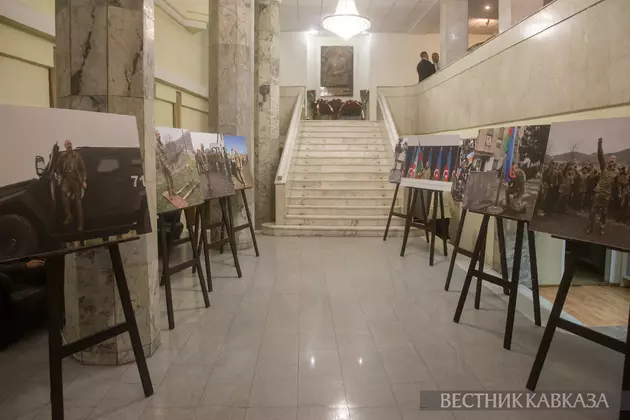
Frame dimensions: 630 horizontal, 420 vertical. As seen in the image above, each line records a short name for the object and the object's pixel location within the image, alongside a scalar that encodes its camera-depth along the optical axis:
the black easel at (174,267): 4.38
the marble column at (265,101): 11.13
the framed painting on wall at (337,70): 19.50
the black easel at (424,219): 7.50
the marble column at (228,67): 7.59
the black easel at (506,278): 3.92
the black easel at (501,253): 4.62
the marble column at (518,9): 9.58
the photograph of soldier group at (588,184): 2.86
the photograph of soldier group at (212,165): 5.61
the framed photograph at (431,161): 6.90
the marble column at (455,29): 14.20
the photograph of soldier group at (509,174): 4.02
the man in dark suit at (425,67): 14.56
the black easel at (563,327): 2.96
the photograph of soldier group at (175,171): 4.31
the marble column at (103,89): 3.46
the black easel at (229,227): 6.01
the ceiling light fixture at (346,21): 11.06
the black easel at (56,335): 2.60
